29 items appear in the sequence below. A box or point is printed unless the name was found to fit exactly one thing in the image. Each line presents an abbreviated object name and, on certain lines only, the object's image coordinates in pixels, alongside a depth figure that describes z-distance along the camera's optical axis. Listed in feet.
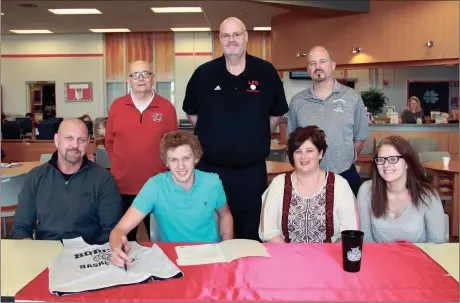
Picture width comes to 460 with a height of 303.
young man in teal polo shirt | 7.09
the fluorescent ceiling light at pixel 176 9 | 29.91
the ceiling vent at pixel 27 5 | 27.91
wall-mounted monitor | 41.37
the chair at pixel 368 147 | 24.27
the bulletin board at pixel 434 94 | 40.37
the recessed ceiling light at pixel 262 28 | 36.81
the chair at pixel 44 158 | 16.07
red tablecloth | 4.47
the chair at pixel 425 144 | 21.36
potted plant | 34.78
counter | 25.76
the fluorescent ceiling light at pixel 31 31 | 38.85
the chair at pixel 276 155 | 18.62
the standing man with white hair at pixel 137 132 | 9.69
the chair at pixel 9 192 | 12.57
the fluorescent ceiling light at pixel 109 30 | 38.63
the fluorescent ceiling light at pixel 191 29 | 38.99
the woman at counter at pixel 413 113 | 26.93
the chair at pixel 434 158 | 16.90
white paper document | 5.43
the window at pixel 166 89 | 42.50
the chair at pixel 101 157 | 18.90
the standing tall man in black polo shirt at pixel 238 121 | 8.80
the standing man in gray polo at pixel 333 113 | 9.29
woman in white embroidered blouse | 7.06
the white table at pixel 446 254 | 5.24
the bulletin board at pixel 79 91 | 42.19
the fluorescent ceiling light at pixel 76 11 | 29.91
